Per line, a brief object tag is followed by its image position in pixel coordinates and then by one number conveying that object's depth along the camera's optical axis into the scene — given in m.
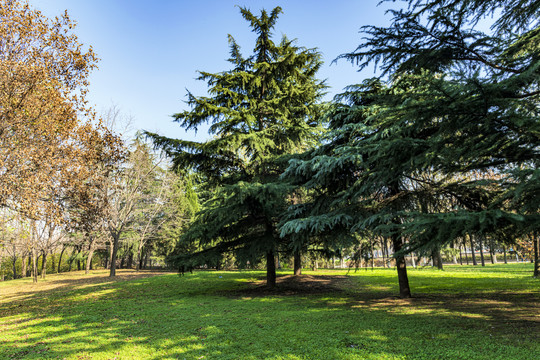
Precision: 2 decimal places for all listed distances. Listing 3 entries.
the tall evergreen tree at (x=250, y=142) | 11.20
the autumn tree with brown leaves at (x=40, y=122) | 8.88
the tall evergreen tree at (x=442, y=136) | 3.87
